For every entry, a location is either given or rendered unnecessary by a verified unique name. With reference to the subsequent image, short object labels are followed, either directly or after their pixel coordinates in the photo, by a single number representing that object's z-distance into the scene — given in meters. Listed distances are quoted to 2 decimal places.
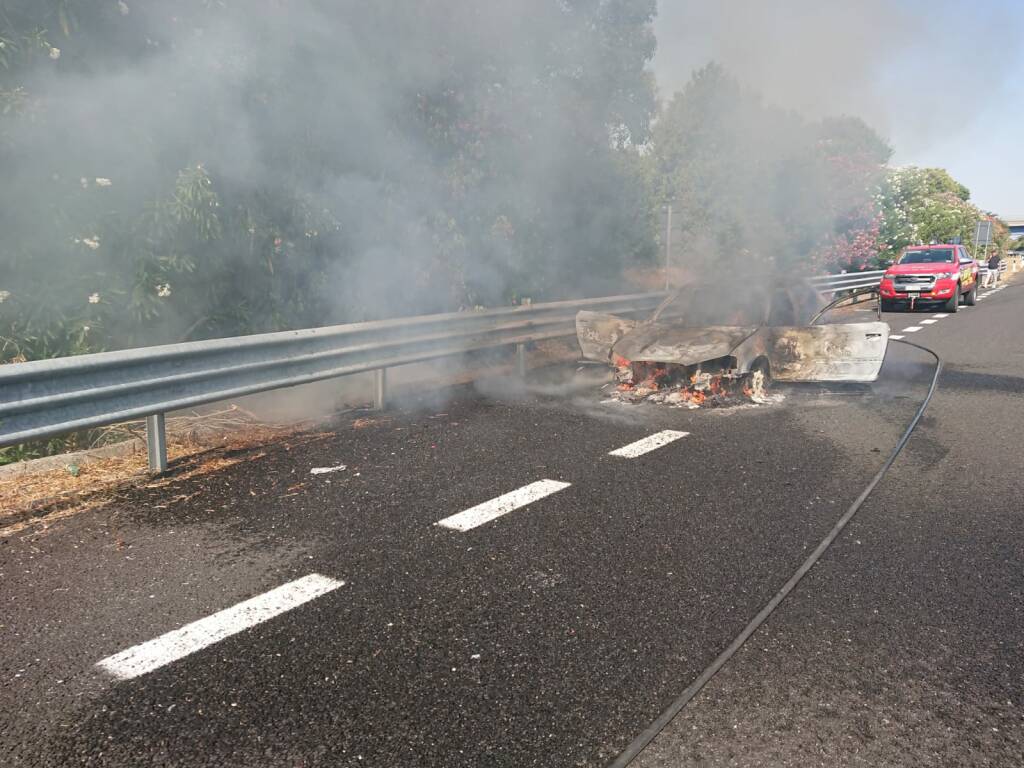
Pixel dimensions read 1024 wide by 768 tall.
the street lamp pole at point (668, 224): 11.57
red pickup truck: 16.27
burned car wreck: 6.43
